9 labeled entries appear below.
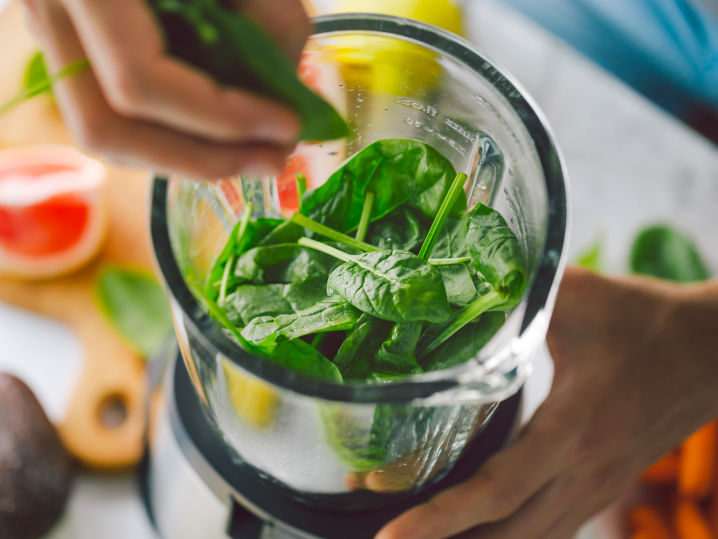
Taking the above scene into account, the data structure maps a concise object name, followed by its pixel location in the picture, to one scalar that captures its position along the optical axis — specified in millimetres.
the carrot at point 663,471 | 798
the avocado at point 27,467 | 626
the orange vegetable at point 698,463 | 764
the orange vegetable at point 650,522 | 745
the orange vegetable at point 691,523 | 742
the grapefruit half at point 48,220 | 809
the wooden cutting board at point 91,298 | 751
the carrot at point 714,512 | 768
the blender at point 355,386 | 346
